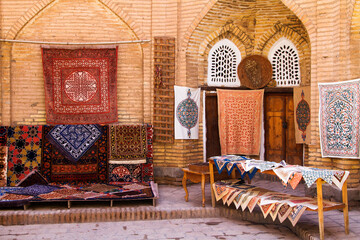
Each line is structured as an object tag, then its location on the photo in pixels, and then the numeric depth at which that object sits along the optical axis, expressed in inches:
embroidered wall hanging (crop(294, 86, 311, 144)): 291.3
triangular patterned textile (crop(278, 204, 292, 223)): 171.2
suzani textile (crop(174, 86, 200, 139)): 291.7
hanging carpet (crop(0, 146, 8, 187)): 259.3
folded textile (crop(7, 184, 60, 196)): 232.1
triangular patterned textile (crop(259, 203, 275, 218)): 179.3
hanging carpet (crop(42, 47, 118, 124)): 288.4
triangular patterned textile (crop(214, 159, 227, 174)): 208.7
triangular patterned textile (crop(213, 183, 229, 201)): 208.7
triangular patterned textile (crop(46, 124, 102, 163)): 267.4
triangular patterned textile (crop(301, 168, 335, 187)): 161.6
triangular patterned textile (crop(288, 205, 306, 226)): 165.6
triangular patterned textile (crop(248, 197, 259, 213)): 186.7
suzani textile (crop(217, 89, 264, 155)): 308.7
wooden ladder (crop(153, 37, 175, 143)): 291.4
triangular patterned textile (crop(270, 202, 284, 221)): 175.2
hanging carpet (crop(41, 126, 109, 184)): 265.4
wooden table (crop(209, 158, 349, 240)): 161.6
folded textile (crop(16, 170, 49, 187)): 253.1
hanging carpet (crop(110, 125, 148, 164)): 275.0
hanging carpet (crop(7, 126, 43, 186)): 263.4
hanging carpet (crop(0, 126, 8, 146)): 266.2
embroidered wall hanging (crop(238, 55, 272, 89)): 311.4
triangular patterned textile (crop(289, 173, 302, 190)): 168.0
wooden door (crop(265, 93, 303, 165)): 309.0
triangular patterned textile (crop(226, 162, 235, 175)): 203.3
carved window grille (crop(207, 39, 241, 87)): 313.0
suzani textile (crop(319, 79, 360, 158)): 219.8
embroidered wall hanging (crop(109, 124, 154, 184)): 272.5
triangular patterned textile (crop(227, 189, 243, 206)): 199.9
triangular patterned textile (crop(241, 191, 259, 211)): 190.4
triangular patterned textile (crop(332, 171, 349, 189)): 163.3
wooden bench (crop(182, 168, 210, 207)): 221.0
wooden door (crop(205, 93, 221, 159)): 313.4
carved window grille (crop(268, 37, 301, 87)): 307.4
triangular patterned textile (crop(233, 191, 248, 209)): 196.0
